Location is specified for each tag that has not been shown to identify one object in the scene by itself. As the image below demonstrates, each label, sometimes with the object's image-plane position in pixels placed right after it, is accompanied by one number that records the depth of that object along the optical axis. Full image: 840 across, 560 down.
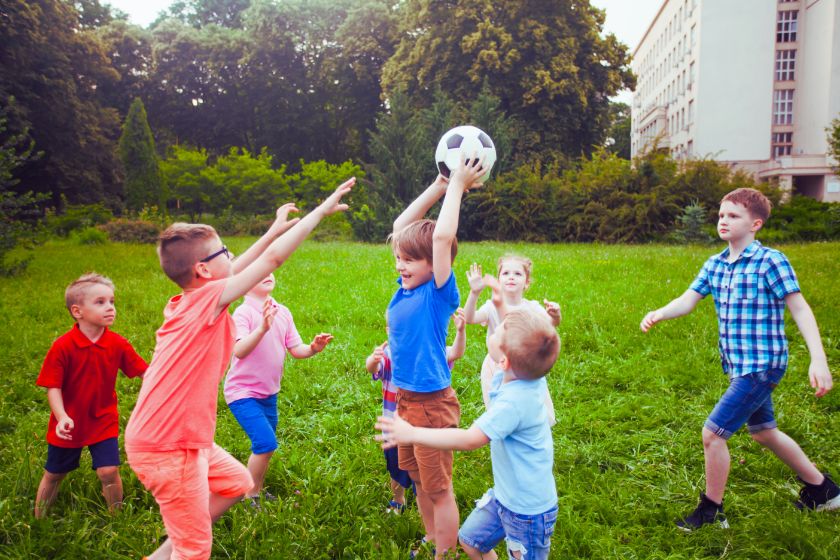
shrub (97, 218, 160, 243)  21.95
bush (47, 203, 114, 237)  24.33
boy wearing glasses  2.62
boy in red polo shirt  3.62
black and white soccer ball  3.92
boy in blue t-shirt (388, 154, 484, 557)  3.03
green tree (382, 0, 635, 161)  30.20
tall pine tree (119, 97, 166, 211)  28.72
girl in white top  4.14
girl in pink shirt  3.77
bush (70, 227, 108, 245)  20.75
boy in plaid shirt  3.55
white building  39.16
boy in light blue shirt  2.45
